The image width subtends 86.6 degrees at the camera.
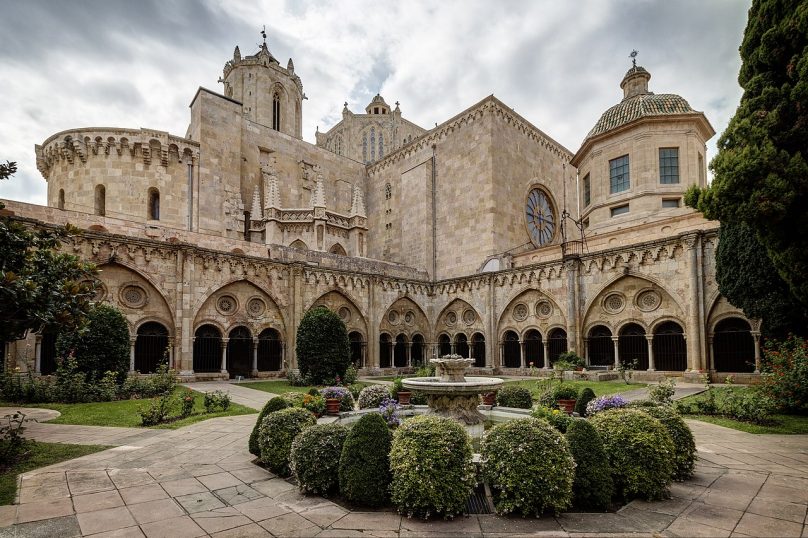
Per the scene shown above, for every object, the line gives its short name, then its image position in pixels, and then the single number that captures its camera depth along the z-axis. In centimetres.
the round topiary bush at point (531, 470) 478
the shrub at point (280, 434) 642
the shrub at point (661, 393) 976
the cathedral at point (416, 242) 1784
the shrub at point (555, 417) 751
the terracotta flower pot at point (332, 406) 988
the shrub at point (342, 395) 1031
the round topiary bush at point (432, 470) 480
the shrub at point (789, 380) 1034
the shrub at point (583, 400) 923
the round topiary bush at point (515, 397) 1032
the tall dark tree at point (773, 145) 850
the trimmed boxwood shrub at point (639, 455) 525
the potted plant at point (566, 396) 977
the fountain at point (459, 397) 771
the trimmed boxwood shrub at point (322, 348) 1706
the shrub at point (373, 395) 1105
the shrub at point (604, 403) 803
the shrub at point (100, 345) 1362
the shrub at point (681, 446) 588
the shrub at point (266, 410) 716
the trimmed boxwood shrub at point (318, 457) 557
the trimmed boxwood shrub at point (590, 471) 499
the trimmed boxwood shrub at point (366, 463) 514
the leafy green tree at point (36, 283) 622
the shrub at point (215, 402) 1137
